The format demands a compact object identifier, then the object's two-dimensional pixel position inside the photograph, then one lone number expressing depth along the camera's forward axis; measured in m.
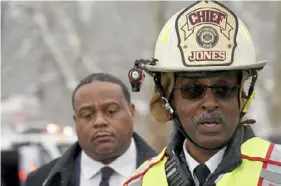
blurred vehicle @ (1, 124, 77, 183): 13.83
